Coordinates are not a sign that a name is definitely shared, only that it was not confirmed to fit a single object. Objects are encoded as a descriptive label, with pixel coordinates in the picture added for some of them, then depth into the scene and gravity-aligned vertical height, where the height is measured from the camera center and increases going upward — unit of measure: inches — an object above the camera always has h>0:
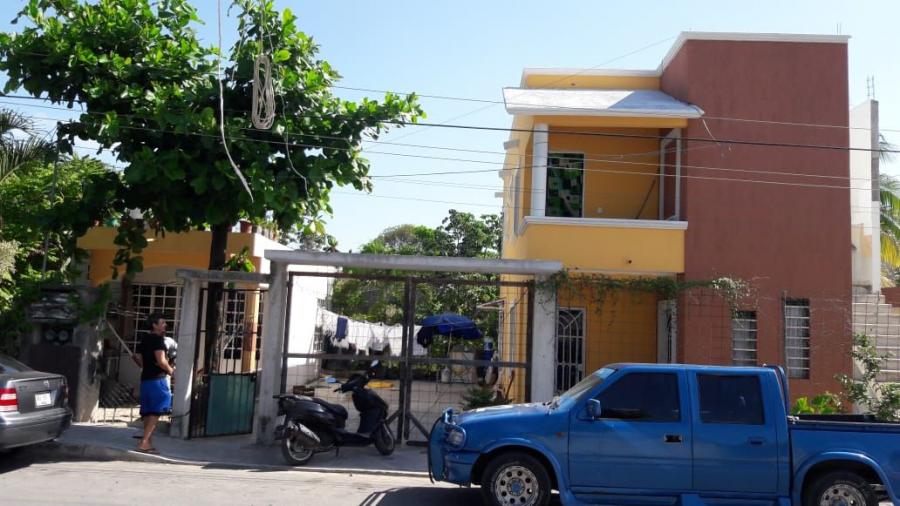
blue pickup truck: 297.0 -43.2
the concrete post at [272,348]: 461.7 -15.7
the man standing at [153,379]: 418.9 -34.0
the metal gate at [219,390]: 469.4 -42.7
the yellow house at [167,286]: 593.0 +26.2
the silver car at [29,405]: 349.7 -44.6
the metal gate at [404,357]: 460.1 -18.6
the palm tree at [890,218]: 903.7 +155.2
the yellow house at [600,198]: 544.4 +111.1
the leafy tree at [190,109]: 453.4 +128.8
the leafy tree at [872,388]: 420.2 -22.2
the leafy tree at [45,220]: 482.3 +59.3
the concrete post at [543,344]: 461.4 -5.9
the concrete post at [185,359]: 462.0 -24.7
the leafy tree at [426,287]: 499.8 +60.9
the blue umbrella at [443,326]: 513.0 +2.1
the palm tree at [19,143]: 558.9 +120.3
